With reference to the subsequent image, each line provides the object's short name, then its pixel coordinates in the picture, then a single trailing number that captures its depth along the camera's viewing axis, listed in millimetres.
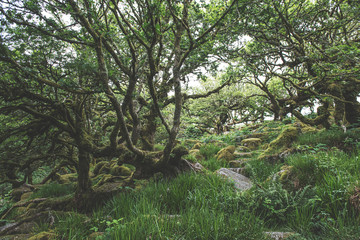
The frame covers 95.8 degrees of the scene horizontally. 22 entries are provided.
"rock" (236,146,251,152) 8216
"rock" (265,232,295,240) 2221
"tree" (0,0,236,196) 3162
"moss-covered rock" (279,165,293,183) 3975
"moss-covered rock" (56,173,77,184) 8555
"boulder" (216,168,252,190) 4434
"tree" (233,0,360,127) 4723
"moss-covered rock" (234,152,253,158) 7172
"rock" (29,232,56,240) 2547
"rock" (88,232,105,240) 2504
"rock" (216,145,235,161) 6996
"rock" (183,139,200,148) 11433
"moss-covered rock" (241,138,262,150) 8531
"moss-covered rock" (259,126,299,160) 6267
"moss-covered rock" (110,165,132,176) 6836
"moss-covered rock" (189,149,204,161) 7486
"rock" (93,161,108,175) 7924
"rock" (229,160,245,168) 6304
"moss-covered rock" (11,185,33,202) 8095
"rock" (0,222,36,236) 3514
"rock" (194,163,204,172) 5394
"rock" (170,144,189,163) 5056
